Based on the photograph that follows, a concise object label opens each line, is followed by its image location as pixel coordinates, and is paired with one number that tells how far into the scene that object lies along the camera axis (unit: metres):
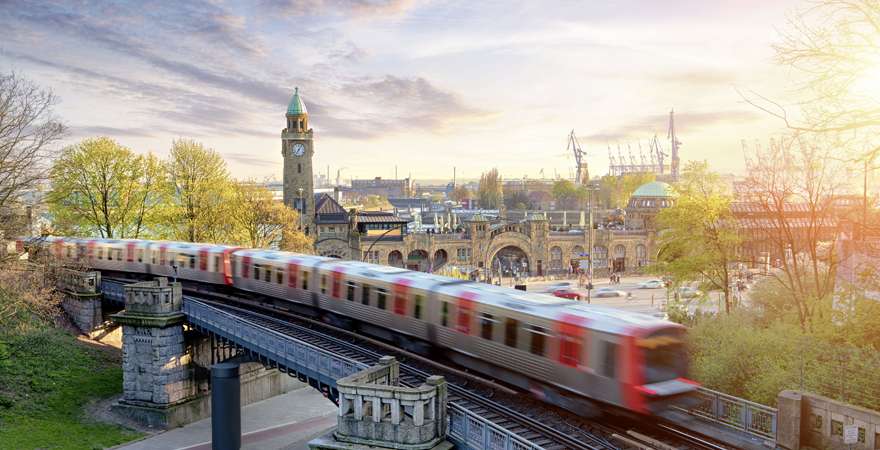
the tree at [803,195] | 29.81
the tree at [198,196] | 59.34
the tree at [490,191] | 179.38
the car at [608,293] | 67.00
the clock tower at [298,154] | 85.06
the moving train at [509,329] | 17.02
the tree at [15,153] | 32.91
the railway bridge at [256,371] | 16.67
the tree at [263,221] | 60.44
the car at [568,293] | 59.60
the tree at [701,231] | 37.66
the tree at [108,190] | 56.78
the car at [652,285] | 75.51
